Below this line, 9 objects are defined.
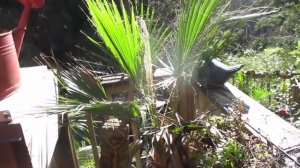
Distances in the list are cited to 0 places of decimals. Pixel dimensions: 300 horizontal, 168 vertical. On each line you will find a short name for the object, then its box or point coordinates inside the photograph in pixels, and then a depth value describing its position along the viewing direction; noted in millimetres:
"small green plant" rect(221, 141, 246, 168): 1309
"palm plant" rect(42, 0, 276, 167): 1360
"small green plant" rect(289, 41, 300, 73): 3172
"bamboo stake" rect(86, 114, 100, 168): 1671
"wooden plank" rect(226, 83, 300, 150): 1410
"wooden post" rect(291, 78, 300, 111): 2945
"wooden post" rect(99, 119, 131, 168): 1521
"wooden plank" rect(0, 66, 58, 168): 1089
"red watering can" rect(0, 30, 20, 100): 1179
